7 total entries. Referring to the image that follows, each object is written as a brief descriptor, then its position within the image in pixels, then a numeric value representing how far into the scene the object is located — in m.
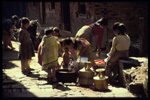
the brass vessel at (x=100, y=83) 6.66
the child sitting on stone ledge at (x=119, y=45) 7.22
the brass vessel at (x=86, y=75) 6.88
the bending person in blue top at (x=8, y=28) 12.00
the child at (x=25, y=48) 8.15
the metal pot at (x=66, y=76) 7.21
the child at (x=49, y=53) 7.20
